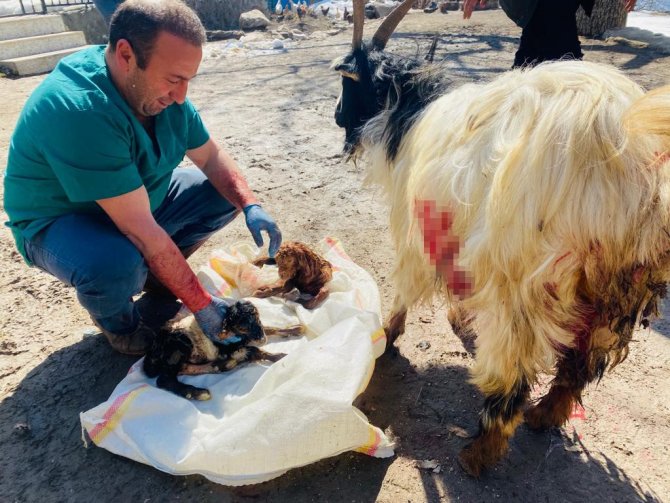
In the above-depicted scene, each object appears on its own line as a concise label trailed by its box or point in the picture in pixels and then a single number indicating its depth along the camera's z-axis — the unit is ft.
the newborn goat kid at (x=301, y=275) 10.03
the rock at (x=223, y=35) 41.81
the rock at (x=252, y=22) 44.96
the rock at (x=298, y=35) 40.33
